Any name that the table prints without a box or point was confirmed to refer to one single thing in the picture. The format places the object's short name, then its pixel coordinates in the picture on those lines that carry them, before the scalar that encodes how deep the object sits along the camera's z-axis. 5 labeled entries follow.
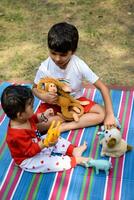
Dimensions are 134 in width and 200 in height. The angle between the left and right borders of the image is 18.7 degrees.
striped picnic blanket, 2.34
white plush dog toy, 2.48
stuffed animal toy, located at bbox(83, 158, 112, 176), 2.43
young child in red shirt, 2.33
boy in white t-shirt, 2.63
